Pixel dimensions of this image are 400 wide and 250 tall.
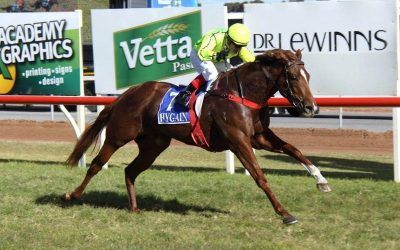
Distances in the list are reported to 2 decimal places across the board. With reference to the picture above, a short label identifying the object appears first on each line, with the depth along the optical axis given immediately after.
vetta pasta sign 12.26
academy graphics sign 13.26
